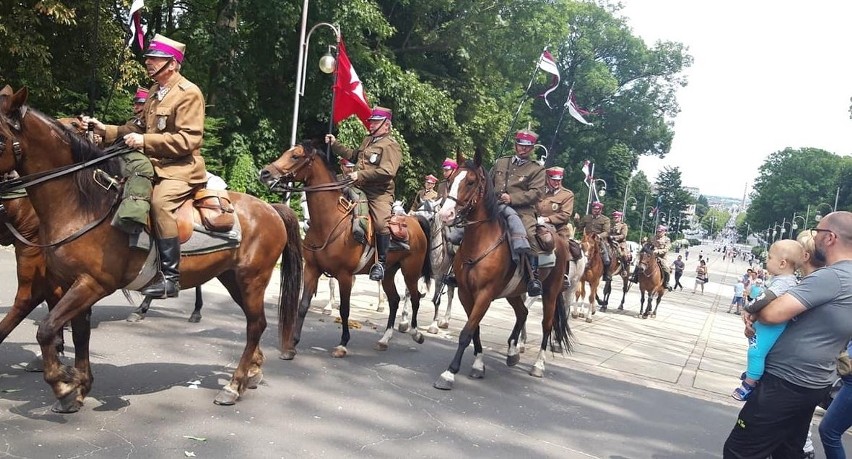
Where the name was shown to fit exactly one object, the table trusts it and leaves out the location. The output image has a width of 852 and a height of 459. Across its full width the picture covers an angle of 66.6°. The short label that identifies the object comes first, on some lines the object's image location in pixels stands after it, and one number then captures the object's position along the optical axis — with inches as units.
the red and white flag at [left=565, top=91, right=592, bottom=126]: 950.4
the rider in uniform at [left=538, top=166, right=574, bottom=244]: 425.7
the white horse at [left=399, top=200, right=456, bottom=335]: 437.4
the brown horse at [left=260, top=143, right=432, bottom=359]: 316.5
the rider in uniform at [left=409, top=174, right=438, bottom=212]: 619.2
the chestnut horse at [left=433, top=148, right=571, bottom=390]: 301.7
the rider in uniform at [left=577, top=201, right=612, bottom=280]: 685.9
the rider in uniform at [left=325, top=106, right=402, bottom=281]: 343.3
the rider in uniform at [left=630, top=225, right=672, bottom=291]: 818.8
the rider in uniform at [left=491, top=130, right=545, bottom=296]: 343.3
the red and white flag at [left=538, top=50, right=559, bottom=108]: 744.3
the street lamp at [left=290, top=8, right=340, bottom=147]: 576.4
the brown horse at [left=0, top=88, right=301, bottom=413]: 189.0
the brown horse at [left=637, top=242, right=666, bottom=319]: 767.7
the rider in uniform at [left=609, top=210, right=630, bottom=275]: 757.9
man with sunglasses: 154.9
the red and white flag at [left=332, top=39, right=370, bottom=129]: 560.3
